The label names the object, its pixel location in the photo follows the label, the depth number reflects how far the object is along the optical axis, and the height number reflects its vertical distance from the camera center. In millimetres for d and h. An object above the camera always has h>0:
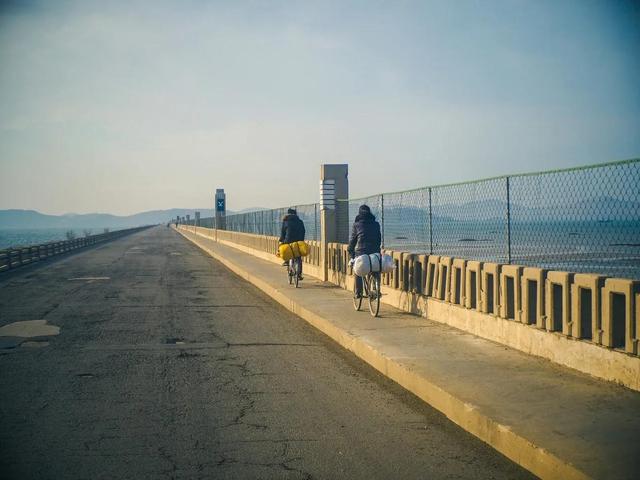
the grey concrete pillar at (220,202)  53719 +2072
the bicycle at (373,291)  11789 -1234
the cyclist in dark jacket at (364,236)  12198 -211
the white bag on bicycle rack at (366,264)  11680 -720
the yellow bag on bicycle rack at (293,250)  17562 -662
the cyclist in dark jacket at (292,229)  17812 -82
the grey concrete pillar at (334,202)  18047 +650
